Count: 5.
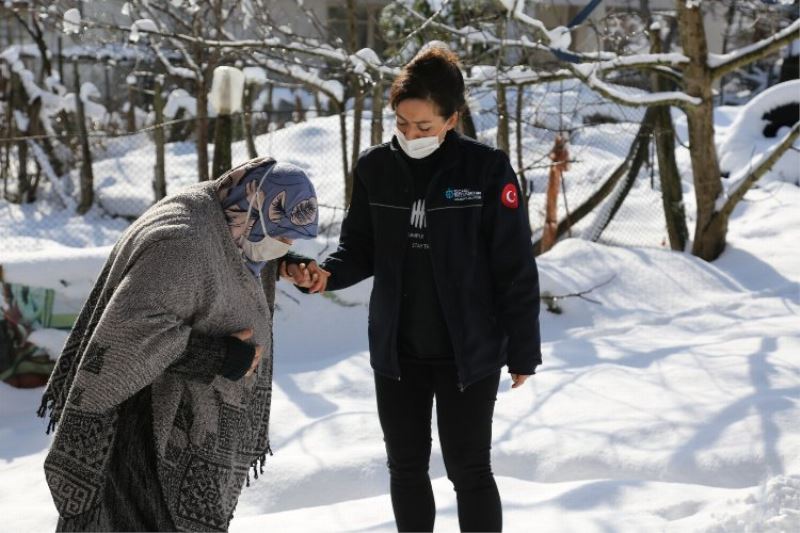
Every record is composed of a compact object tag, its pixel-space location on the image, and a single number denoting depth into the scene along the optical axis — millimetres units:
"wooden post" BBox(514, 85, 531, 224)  7950
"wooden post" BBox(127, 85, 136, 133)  12164
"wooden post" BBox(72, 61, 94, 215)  10180
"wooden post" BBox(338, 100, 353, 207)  7867
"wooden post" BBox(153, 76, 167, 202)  8750
